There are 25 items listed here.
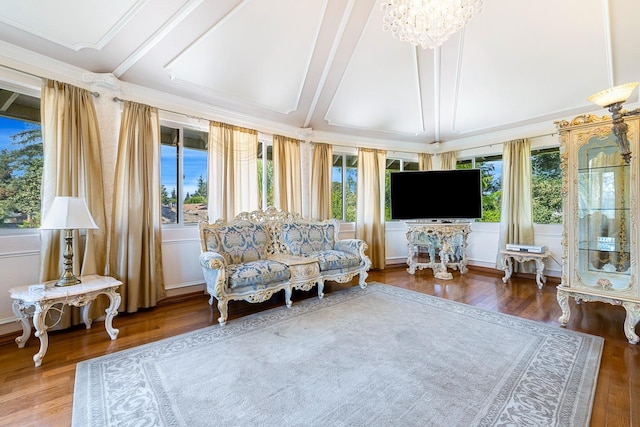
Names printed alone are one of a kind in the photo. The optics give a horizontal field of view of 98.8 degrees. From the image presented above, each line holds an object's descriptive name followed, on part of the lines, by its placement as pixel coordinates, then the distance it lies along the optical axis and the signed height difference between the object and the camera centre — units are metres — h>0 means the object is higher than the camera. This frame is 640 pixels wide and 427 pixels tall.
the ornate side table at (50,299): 2.10 -0.66
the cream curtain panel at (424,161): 6.07 +1.18
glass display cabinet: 2.67 +0.01
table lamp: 2.25 -0.03
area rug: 1.56 -1.13
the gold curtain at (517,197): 4.71 +0.29
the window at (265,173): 4.50 +0.69
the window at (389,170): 5.95 +0.95
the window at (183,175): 3.70 +0.57
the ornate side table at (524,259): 4.24 -0.76
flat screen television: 4.93 +0.36
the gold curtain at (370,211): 5.39 +0.07
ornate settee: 2.97 -0.55
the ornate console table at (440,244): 4.79 -0.57
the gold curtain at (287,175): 4.50 +0.68
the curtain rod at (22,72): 2.49 +1.36
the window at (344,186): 5.50 +0.58
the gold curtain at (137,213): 3.06 +0.04
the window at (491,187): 5.36 +0.52
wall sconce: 2.30 +0.93
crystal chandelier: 2.23 +1.66
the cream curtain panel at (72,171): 2.62 +0.46
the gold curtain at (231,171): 3.89 +0.65
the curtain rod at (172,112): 3.12 +1.35
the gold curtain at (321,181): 4.95 +0.62
